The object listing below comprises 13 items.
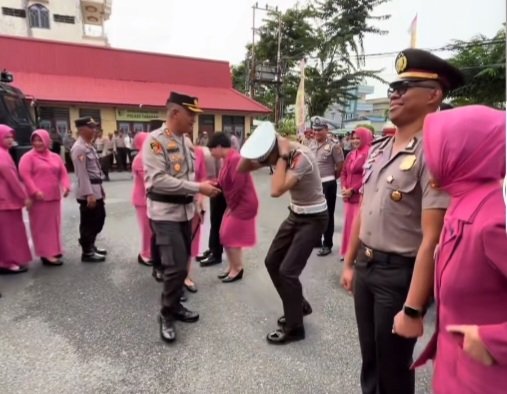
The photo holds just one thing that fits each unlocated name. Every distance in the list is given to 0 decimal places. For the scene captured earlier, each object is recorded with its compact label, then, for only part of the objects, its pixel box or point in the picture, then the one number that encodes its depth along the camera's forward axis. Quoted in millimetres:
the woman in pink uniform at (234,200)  3725
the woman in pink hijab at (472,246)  990
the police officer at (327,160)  4695
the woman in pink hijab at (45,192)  4047
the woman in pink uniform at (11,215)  3801
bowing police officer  2572
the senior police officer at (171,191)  2723
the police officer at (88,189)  4141
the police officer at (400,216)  1551
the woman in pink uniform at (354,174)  4103
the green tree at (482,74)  13500
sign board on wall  15559
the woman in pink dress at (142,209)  4211
